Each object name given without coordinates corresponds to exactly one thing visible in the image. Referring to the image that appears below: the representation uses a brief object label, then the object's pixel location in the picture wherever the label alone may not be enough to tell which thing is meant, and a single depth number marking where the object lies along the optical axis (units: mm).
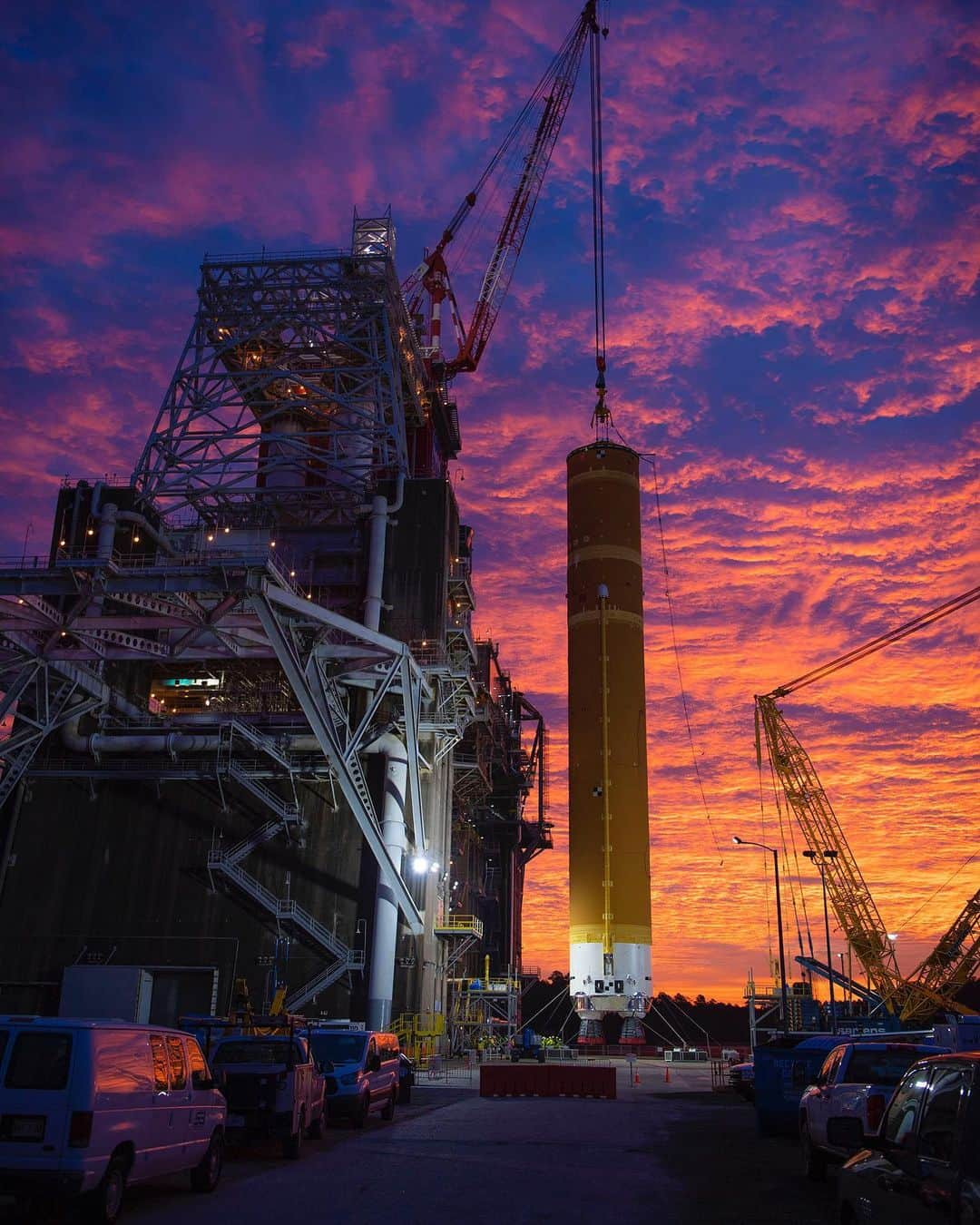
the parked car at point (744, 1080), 34819
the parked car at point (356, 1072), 23359
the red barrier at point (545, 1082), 35250
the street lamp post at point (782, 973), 49194
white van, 11516
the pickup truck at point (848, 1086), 15070
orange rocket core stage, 64000
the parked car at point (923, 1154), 6566
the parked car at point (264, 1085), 18188
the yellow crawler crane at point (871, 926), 70500
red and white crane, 90625
